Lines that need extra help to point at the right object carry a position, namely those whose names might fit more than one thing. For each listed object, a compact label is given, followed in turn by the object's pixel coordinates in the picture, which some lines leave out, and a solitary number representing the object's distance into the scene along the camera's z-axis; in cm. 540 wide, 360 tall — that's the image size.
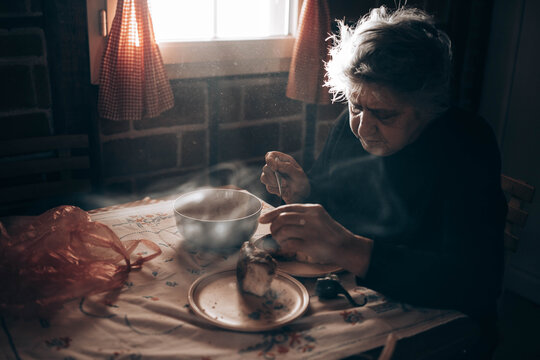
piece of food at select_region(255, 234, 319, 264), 116
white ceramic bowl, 115
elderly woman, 104
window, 197
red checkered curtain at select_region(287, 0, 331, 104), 215
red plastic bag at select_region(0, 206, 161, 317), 96
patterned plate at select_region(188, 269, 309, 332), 92
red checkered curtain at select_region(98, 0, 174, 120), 174
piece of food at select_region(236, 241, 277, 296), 99
